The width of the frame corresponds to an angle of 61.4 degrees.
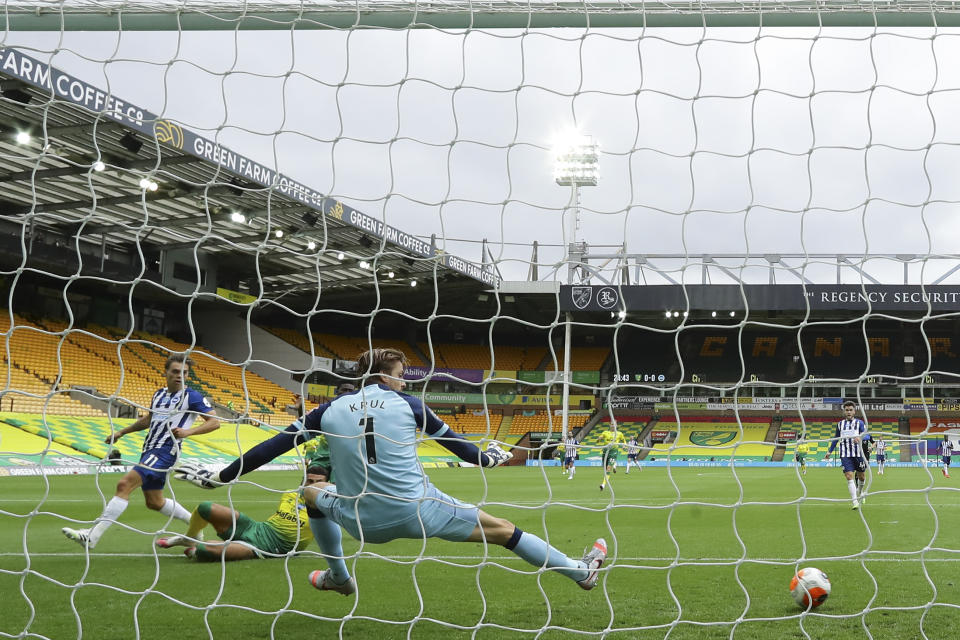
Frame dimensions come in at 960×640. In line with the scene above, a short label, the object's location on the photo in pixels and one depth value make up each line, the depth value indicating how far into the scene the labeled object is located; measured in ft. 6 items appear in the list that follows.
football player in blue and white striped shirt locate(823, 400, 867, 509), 34.67
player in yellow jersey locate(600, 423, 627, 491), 61.73
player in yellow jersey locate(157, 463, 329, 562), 16.97
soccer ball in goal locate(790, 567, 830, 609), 13.55
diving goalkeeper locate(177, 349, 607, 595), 11.85
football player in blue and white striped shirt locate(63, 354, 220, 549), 17.79
